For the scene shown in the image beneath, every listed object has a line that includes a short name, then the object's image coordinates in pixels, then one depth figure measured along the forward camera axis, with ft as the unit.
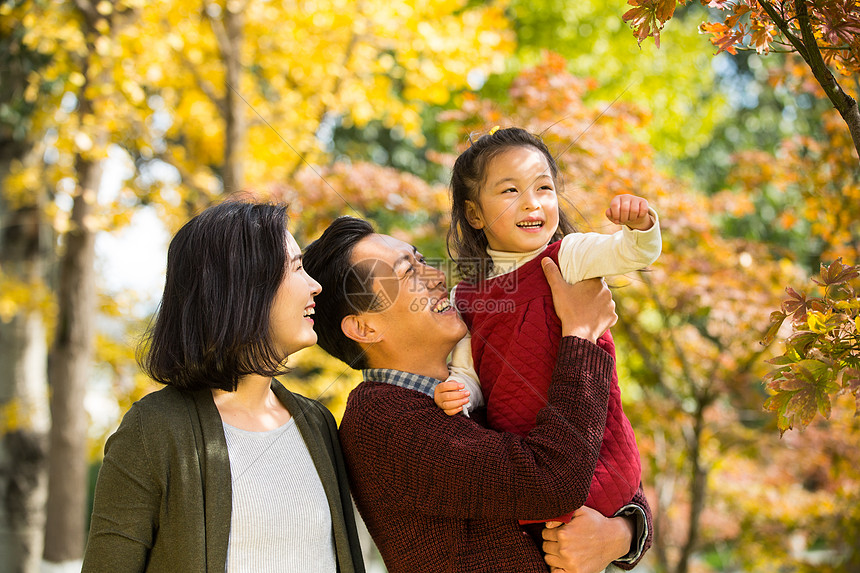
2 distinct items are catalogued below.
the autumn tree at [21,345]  18.80
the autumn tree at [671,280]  12.76
